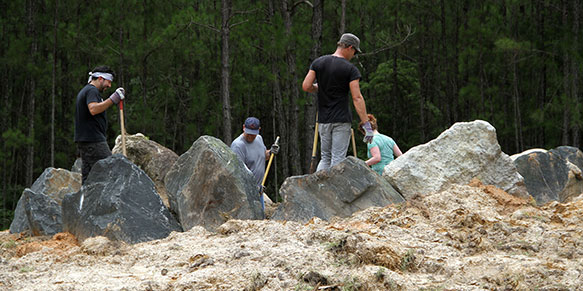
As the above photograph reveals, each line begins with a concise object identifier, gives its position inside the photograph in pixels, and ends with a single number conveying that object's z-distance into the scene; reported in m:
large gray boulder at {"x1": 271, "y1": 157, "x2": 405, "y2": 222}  10.52
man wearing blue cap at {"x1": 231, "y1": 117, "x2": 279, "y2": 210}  13.00
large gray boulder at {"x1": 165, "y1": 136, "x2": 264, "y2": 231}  10.53
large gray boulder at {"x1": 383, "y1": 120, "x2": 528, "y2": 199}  11.93
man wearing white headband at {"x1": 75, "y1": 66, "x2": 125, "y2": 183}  11.57
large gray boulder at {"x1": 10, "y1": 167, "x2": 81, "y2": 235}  12.09
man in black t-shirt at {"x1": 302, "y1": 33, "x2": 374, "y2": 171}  11.32
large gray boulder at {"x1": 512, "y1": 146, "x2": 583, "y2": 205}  14.23
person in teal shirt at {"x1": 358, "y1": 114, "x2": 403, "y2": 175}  13.52
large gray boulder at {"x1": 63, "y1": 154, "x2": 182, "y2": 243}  10.10
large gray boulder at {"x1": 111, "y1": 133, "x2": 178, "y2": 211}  15.35
